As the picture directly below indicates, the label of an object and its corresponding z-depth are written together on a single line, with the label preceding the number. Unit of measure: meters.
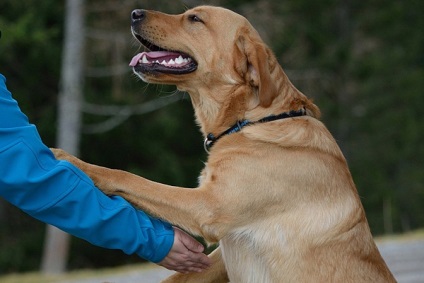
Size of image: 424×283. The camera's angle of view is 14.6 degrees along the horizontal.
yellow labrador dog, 8.24
